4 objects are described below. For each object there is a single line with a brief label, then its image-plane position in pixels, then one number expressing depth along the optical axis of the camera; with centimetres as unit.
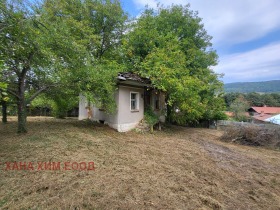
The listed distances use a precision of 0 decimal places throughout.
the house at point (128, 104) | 909
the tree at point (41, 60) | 487
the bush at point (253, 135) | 848
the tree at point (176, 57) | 963
